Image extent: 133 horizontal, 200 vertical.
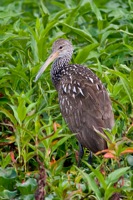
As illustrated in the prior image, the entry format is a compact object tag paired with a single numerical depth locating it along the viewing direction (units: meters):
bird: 16.51
